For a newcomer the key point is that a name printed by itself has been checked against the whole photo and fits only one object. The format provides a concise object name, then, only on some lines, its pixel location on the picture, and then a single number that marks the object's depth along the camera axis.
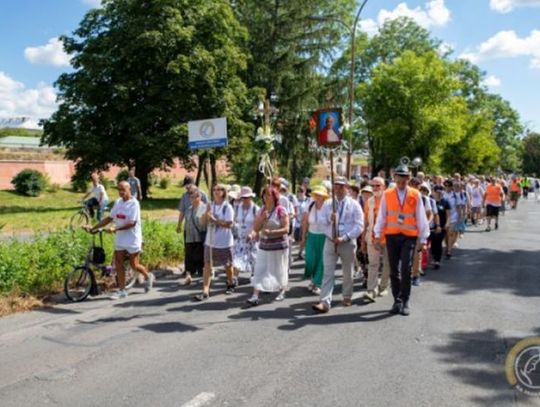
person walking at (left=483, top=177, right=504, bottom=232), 19.20
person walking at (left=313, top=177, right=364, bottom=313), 7.78
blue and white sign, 12.17
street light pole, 22.98
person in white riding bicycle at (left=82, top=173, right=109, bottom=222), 16.14
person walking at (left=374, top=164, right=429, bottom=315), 7.50
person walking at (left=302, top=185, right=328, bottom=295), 8.49
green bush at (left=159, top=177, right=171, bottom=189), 46.22
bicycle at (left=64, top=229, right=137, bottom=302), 8.46
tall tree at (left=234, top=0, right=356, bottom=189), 33.78
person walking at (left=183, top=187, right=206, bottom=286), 9.73
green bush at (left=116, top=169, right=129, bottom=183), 39.91
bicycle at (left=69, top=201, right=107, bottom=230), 16.38
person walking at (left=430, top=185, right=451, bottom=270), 11.50
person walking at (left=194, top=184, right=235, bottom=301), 8.73
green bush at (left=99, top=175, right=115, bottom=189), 40.62
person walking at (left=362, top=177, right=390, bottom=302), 8.61
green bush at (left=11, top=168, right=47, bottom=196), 36.59
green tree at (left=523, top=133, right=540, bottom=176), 101.31
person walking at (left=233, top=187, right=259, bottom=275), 9.81
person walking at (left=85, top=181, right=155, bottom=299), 8.52
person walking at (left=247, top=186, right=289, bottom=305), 8.22
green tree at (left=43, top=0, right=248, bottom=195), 27.92
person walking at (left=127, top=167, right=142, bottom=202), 18.72
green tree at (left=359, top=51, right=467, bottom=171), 35.19
